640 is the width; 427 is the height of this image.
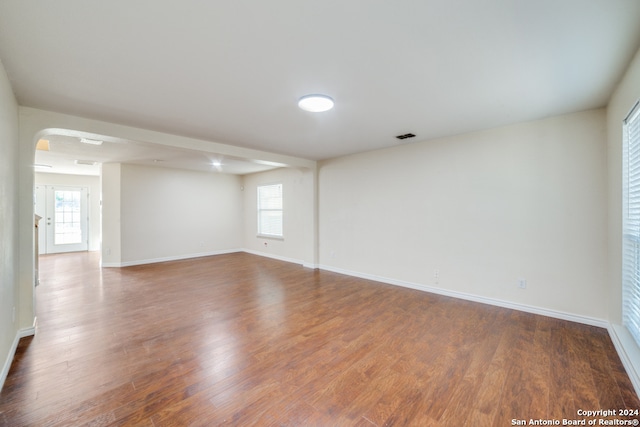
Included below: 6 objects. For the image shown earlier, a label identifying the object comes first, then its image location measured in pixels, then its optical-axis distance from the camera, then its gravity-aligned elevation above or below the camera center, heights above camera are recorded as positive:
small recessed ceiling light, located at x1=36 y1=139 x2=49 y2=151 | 4.41 +1.23
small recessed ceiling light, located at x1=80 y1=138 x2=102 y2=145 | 3.83 +1.13
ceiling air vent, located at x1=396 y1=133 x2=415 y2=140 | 3.73 +1.16
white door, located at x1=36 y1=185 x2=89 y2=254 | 7.40 -0.08
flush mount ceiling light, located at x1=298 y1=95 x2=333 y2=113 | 2.45 +1.09
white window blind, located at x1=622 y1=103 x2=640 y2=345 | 2.05 -0.09
